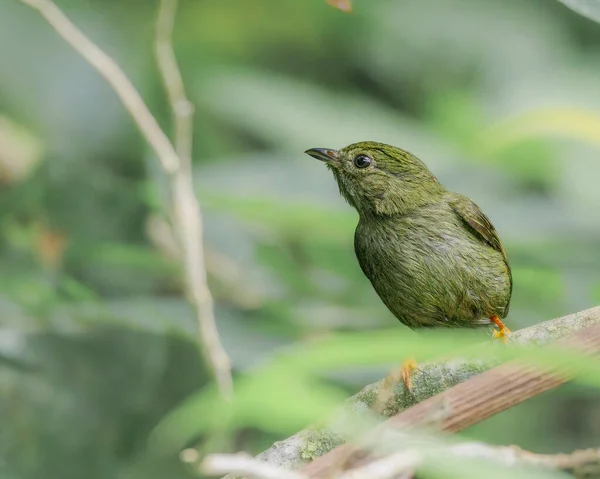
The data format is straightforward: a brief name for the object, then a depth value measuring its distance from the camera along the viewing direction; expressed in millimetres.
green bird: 5266
